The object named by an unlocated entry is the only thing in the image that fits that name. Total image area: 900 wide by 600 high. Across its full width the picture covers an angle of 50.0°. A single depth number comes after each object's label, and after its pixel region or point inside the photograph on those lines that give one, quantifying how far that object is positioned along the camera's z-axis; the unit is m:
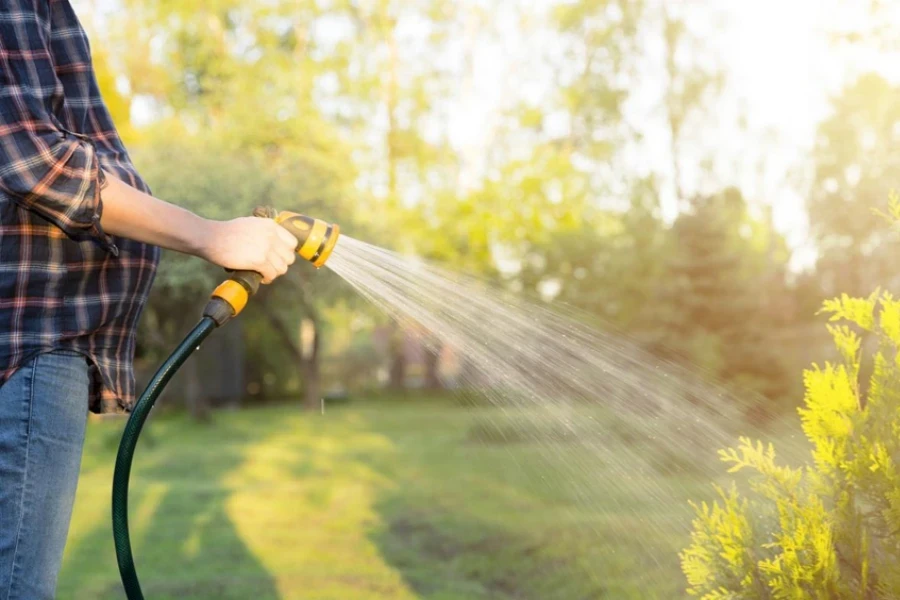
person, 1.63
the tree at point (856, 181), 16.00
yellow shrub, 2.14
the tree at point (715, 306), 11.95
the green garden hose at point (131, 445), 1.97
